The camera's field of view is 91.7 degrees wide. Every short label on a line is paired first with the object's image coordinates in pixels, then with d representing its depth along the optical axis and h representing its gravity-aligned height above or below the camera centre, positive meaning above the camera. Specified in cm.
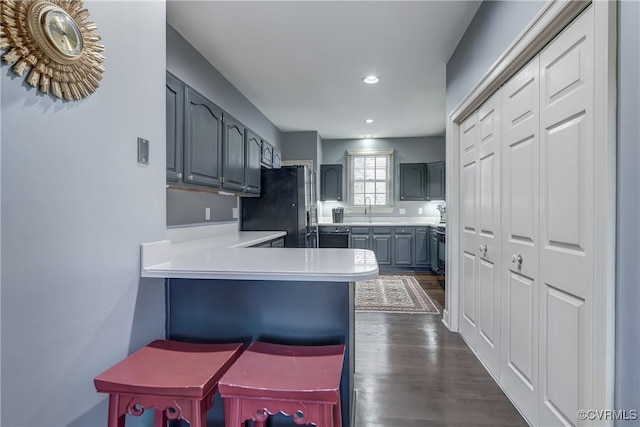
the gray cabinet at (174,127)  198 +56
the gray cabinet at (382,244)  558 -57
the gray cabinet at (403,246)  552 -60
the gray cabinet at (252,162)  329 +56
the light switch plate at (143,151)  131 +26
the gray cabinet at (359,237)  564 -45
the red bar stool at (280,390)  93 -54
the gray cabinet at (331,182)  618 +60
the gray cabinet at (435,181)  580 +59
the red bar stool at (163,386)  95 -54
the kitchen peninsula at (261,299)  127 -39
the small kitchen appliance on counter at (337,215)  606 -6
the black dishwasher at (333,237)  565 -45
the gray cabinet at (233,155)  277 +54
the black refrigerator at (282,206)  379 +8
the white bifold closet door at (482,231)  196 -14
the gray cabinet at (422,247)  547 -61
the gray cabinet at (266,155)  391 +75
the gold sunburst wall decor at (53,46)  85 +50
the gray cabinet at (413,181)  595 +60
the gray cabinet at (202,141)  219 +55
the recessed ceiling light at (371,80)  332 +144
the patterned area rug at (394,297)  339 -105
